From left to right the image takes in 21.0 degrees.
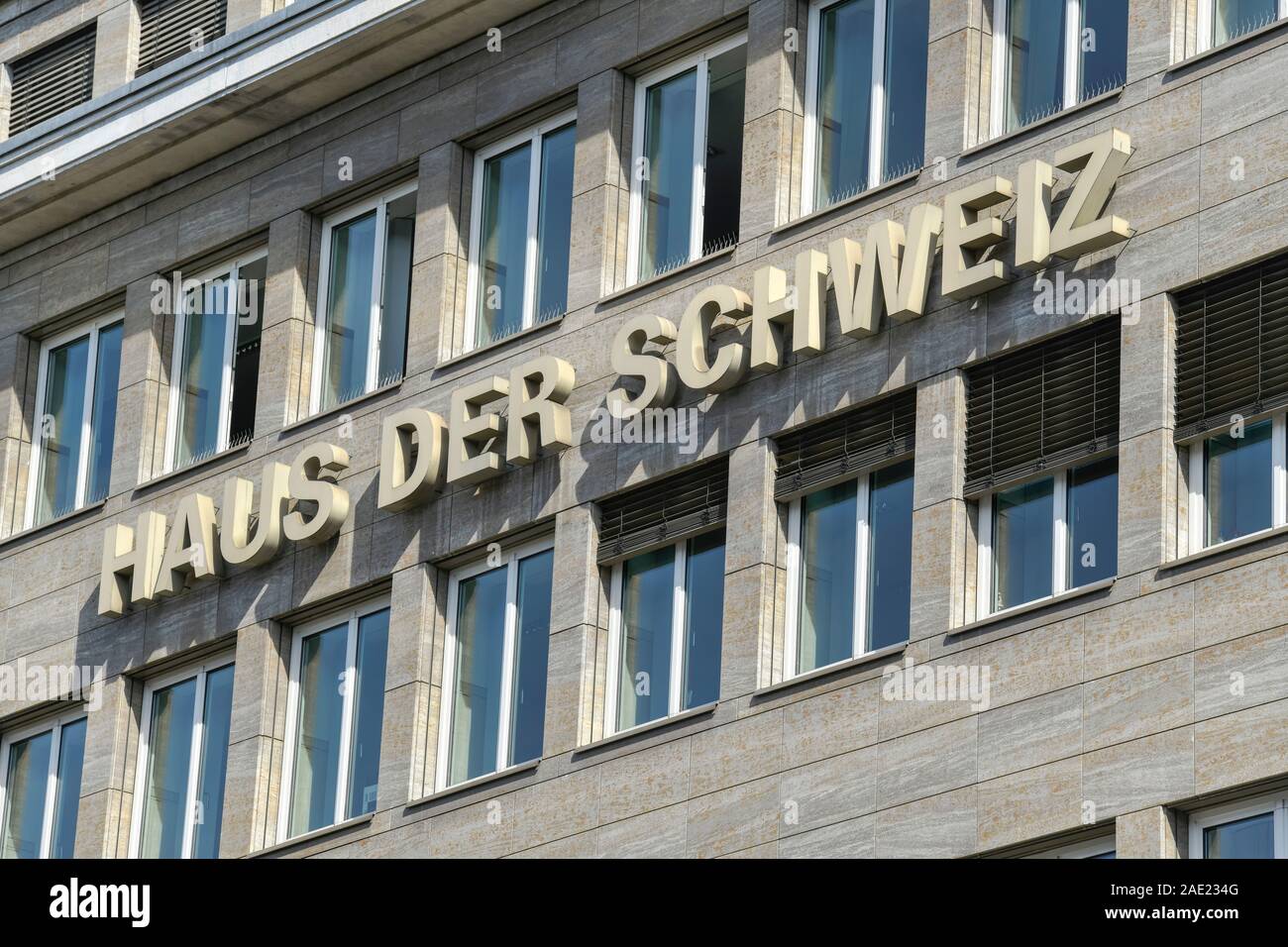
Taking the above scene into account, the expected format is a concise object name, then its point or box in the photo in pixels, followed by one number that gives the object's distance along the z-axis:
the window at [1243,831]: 29.84
